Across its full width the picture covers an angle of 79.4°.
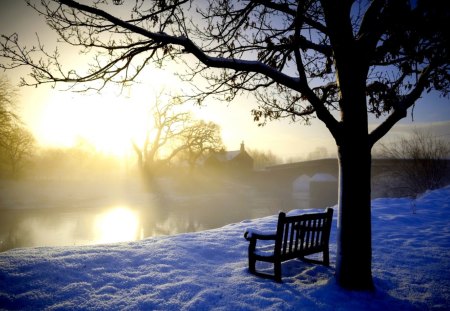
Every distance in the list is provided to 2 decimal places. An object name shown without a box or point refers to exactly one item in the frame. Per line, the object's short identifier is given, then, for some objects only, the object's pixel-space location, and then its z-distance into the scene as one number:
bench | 4.06
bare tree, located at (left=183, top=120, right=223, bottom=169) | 38.00
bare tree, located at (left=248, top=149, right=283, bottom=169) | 104.80
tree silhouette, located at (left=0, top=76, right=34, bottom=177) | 21.17
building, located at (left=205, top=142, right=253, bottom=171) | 57.31
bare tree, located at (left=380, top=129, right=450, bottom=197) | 17.11
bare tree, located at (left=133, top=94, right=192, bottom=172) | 36.59
